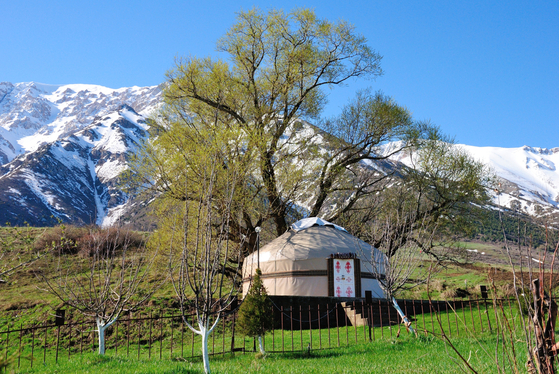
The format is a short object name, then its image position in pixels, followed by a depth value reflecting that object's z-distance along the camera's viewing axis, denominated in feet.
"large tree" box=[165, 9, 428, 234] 62.69
